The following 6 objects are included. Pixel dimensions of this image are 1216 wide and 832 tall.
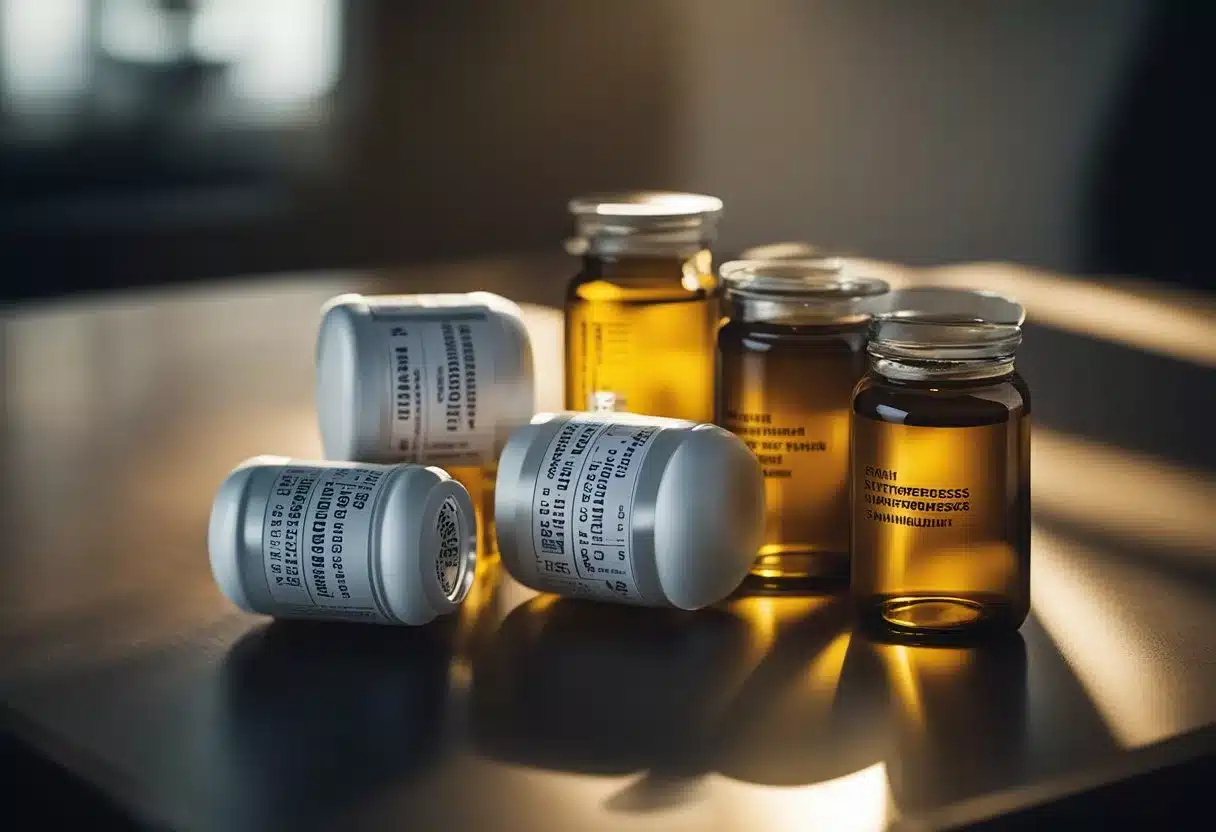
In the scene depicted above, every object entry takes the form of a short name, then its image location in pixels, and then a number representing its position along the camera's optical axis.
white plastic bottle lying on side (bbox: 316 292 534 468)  0.63
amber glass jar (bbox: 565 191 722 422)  0.65
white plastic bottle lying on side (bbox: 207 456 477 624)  0.59
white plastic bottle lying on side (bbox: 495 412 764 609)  0.59
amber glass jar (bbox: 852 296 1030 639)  0.59
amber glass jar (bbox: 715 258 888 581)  0.62
